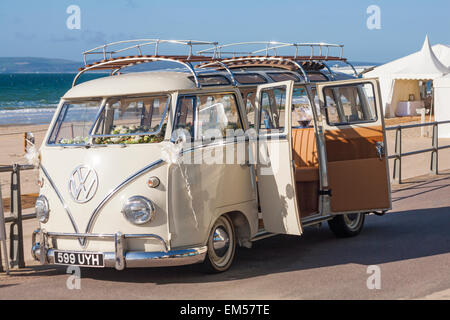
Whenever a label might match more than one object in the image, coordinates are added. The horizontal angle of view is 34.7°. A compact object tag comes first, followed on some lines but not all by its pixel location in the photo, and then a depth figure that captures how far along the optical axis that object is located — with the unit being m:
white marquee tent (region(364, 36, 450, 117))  35.84
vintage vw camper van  7.27
